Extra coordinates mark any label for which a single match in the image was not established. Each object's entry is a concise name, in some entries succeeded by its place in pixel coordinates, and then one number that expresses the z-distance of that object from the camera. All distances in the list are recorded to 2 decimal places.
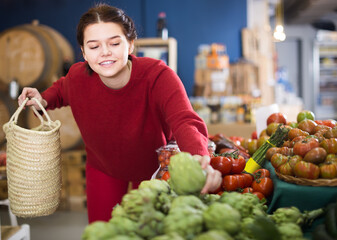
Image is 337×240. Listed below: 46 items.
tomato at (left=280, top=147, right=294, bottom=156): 1.61
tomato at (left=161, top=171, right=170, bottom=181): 1.58
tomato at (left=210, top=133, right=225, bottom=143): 2.24
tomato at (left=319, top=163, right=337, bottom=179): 1.38
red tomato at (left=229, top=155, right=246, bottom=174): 1.61
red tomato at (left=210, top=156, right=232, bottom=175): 1.58
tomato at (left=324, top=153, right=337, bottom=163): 1.43
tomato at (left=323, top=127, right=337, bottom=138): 1.55
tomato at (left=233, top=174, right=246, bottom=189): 1.54
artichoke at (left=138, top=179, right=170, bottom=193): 1.11
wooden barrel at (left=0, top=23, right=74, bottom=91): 4.04
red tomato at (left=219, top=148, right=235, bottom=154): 2.03
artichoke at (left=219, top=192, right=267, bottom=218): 1.11
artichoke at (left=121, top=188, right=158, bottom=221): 1.00
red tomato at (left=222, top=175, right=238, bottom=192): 1.53
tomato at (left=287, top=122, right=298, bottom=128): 1.96
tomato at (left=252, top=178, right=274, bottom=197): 1.53
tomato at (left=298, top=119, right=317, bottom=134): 1.78
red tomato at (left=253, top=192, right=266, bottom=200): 1.48
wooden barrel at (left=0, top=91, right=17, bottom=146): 4.12
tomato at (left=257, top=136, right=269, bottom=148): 1.96
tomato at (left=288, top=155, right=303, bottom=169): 1.46
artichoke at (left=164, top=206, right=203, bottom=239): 0.95
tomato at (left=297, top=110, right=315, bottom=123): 1.98
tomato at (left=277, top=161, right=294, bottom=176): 1.47
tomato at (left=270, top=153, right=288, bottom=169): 1.54
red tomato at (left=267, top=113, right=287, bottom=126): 2.08
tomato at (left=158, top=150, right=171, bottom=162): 1.79
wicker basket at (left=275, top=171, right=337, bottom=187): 1.36
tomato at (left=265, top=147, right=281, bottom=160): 1.68
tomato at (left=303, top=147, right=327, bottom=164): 1.43
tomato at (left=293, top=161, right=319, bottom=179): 1.38
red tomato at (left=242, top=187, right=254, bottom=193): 1.50
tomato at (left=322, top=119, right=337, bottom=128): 1.83
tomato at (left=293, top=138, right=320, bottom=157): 1.48
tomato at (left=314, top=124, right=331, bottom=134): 1.67
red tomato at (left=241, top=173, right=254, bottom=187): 1.58
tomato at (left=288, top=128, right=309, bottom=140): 1.70
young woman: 1.65
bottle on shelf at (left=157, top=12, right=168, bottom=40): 5.03
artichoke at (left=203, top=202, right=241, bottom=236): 0.96
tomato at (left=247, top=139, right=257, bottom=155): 2.06
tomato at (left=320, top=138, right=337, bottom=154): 1.46
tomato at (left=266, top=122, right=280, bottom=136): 1.99
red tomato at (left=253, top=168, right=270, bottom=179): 1.61
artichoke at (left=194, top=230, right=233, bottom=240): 0.89
